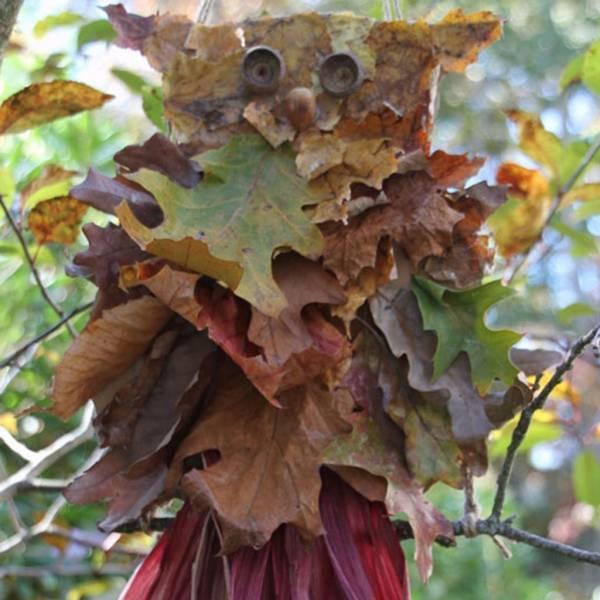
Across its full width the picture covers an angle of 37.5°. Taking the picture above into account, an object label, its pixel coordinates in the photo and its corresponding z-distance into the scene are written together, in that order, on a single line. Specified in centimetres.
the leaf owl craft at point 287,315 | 52
